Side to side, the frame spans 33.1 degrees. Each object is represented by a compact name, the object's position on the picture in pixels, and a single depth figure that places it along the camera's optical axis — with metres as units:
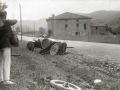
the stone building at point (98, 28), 75.31
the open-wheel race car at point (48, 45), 15.39
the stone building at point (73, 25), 69.69
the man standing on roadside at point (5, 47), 5.02
